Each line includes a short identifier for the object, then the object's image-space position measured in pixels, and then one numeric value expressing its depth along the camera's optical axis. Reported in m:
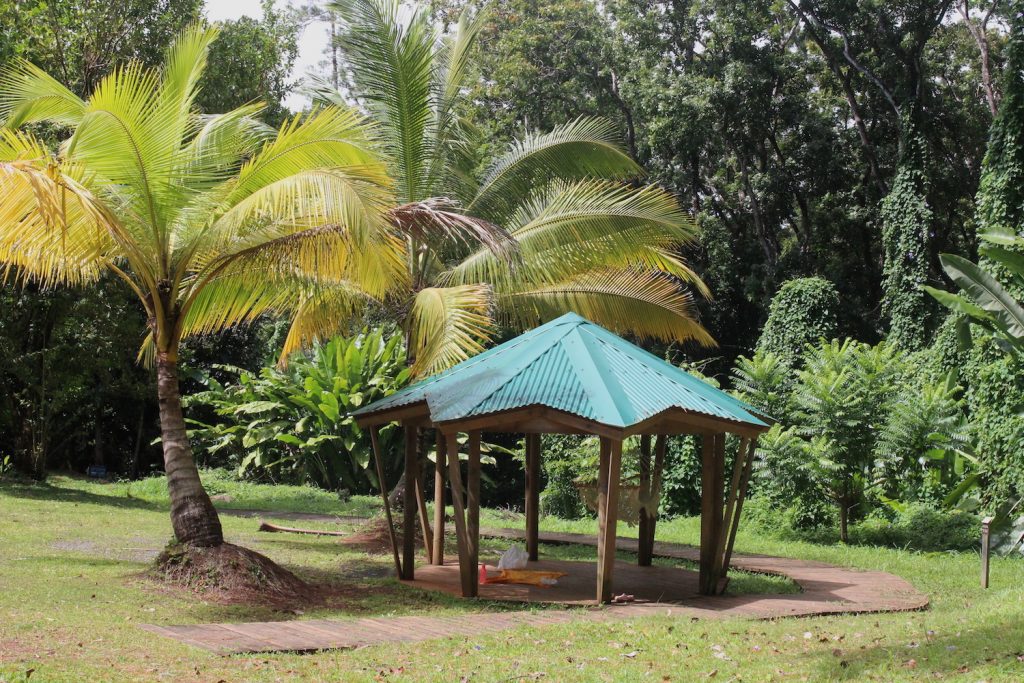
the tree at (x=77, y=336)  17.42
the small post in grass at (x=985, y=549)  10.26
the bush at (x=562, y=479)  19.89
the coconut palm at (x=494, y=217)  12.65
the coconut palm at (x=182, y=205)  8.93
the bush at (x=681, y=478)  18.97
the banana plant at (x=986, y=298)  12.05
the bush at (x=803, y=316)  22.45
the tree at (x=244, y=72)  23.83
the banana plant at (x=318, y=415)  19.94
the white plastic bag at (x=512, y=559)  11.17
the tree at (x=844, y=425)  15.84
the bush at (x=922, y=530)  14.83
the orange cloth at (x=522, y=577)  10.80
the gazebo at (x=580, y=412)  9.40
